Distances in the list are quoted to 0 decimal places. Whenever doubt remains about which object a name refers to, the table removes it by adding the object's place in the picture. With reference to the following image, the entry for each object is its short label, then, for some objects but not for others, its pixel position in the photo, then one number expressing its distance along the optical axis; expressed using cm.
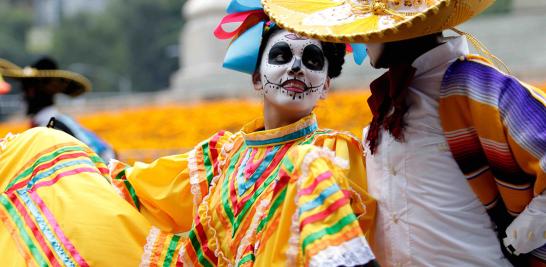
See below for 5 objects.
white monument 1870
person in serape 297
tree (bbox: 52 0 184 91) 4797
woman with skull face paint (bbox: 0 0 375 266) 366
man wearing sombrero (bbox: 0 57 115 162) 709
